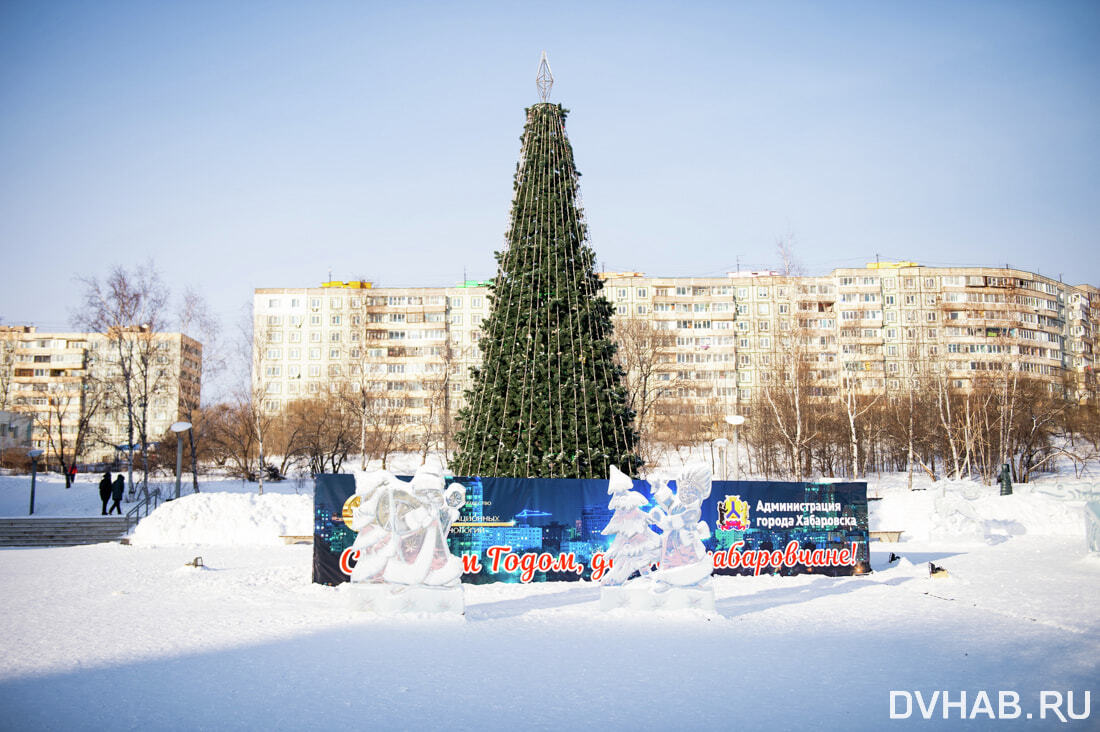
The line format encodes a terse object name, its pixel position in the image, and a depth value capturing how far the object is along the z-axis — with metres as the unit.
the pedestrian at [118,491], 26.78
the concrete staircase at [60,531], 23.00
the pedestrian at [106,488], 26.57
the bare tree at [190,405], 33.30
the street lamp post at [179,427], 21.31
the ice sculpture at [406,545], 11.88
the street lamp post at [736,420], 19.81
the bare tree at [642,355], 38.19
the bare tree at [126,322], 33.62
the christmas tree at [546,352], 17.83
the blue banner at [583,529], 14.64
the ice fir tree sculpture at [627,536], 12.20
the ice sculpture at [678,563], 12.39
